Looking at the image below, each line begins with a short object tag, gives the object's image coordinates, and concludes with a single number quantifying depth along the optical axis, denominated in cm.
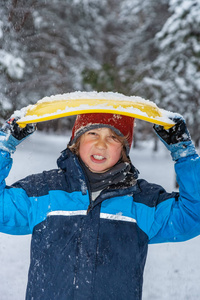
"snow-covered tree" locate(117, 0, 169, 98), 1378
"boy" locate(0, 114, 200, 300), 179
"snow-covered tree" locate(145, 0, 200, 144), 857
